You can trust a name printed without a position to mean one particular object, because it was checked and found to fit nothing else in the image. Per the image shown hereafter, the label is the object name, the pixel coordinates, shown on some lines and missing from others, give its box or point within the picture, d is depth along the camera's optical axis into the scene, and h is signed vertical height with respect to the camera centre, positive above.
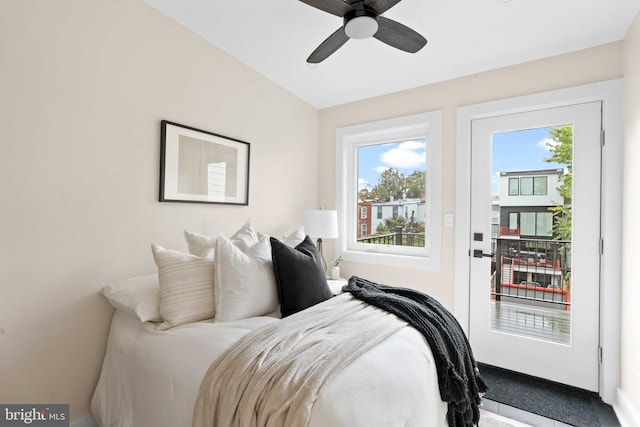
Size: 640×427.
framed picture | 2.21 +0.35
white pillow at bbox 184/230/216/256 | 2.08 -0.20
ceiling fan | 1.54 +0.98
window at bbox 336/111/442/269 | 2.93 +0.28
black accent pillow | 1.79 -0.38
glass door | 2.29 -0.19
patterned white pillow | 1.63 -0.40
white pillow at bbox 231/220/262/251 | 2.15 -0.17
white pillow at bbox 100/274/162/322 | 1.67 -0.46
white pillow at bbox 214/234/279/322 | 1.69 -0.39
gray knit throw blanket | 1.41 -0.62
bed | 1.09 -0.56
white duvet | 1.06 -0.64
